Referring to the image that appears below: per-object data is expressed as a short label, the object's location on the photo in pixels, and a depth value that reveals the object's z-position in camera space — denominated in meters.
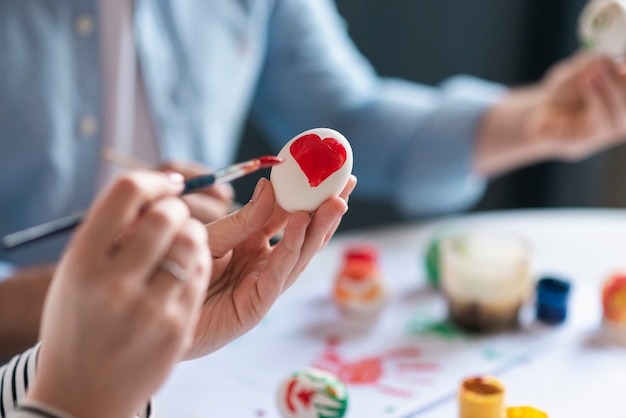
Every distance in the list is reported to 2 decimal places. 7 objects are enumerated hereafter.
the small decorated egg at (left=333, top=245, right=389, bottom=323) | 1.00
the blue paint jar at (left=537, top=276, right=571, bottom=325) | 1.01
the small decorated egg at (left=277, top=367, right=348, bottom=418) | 0.84
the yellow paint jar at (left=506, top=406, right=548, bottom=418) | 0.81
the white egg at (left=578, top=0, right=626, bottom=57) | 1.06
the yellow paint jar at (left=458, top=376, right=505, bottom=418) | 0.81
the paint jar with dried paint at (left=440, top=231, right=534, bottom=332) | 0.99
